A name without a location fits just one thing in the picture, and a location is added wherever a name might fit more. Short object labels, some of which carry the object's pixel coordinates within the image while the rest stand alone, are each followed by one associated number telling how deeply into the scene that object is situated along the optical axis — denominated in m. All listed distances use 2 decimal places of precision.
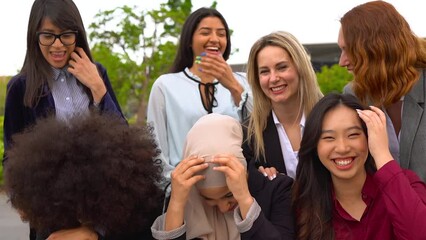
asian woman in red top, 2.69
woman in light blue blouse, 3.66
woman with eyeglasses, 3.28
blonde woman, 3.28
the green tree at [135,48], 18.28
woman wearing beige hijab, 2.72
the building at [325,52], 30.97
